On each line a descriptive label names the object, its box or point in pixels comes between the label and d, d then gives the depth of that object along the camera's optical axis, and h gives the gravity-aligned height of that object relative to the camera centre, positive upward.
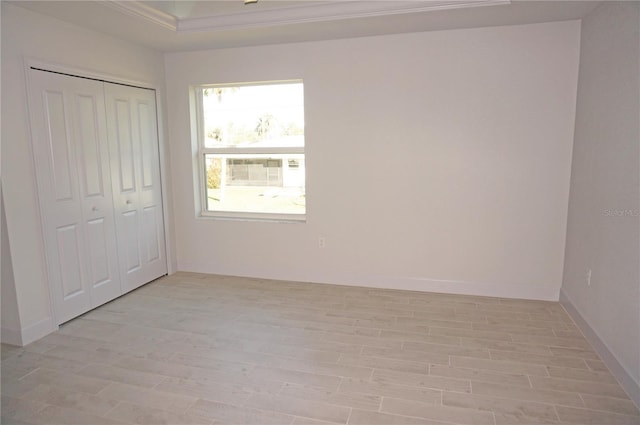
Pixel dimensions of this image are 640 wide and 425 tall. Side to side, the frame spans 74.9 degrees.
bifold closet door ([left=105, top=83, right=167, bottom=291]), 3.83 -0.25
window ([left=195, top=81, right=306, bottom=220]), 4.36 +0.06
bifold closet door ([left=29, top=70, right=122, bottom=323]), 3.14 -0.25
